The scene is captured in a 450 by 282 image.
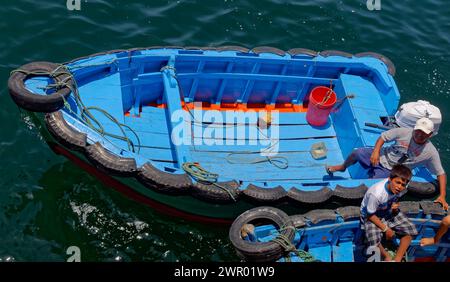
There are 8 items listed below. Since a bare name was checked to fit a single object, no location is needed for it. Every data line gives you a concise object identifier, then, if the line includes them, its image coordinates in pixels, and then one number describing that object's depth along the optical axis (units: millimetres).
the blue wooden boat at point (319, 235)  7699
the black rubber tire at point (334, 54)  11039
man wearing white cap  8648
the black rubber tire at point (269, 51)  10766
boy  7543
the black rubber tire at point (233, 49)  10680
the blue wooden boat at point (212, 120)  8578
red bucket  10641
